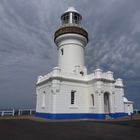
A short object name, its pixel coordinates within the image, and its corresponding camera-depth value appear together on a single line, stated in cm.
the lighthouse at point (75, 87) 1848
